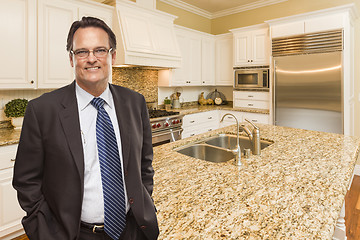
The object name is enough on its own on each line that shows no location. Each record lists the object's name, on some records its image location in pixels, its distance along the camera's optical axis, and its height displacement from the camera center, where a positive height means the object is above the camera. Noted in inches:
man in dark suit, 29.4 -5.2
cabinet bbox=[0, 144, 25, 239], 83.4 -28.3
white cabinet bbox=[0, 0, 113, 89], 93.5 +32.8
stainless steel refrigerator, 137.2 +16.9
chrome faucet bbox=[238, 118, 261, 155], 68.9 -6.4
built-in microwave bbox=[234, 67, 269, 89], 170.2 +31.1
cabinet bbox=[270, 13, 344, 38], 135.9 +57.3
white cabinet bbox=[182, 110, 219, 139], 164.4 -2.5
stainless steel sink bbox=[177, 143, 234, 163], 80.8 -11.8
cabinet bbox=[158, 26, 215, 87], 172.4 +45.8
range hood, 128.2 +48.3
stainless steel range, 140.2 -4.2
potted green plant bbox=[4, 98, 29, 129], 100.7 +3.4
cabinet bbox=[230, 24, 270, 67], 169.0 +54.3
